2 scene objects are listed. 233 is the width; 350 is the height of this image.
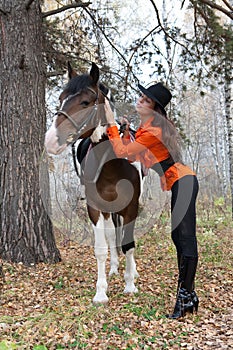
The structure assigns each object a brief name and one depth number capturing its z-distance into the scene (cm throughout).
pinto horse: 325
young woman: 356
